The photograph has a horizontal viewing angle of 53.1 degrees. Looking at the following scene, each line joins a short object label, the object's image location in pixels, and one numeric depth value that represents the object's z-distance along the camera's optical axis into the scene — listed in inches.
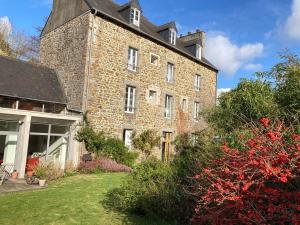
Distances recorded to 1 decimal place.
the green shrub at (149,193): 226.4
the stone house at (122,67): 592.1
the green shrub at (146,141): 665.0
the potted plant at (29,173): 469.6
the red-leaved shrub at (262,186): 138.4
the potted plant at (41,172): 432.1
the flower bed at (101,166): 530.0
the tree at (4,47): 977.7
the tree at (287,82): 316.3
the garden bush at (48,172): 434.0
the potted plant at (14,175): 468.8
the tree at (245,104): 376.8
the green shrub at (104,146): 553.6
